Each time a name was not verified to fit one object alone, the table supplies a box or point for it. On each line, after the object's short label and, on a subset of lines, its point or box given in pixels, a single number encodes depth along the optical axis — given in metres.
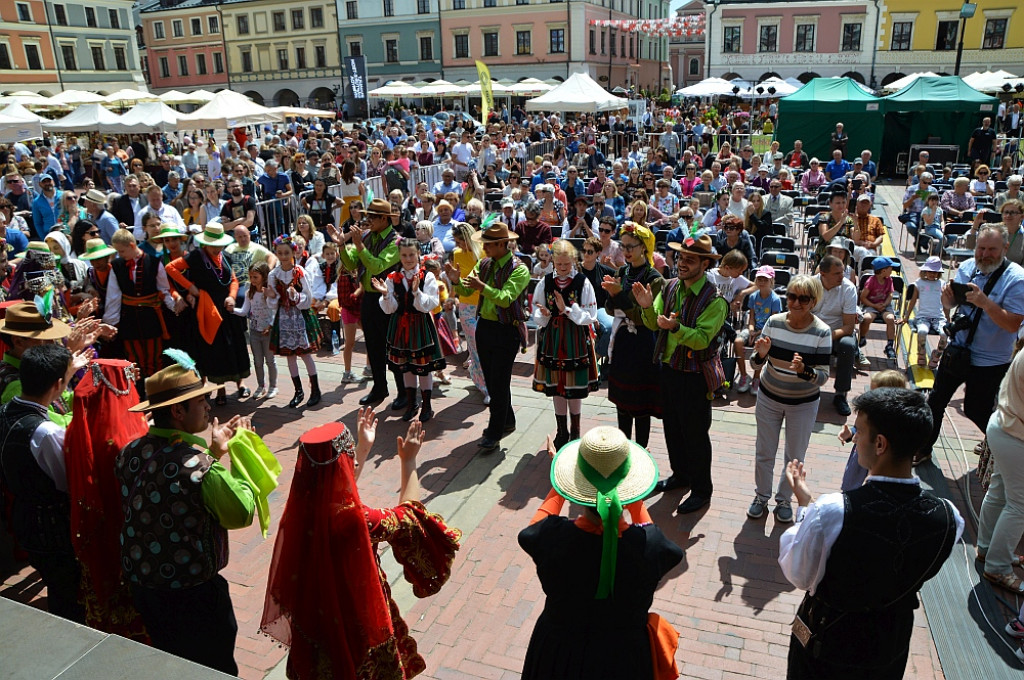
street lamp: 22.15
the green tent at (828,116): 21.67
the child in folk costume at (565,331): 5.99
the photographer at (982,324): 5.01
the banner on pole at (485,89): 20.83
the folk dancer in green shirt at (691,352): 5.02
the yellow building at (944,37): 46.22
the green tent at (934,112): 20.73
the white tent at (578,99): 20.11
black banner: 29.02
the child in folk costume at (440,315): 7.31
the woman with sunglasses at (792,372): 4.85
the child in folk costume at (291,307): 7.35
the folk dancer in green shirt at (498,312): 6.20
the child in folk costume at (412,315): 6.80
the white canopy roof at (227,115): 18.20
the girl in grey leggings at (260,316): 7.43
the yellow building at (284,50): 61.69
